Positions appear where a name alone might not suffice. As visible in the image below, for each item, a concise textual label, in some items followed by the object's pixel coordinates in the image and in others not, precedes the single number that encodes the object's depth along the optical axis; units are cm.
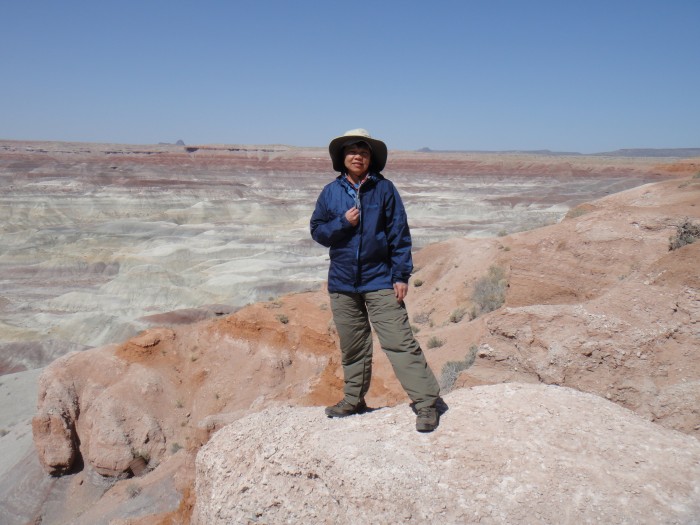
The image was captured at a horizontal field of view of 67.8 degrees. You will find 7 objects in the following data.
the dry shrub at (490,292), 992
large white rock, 252
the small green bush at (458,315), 1078
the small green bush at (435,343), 879
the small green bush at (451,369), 603
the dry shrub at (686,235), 666
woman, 327
